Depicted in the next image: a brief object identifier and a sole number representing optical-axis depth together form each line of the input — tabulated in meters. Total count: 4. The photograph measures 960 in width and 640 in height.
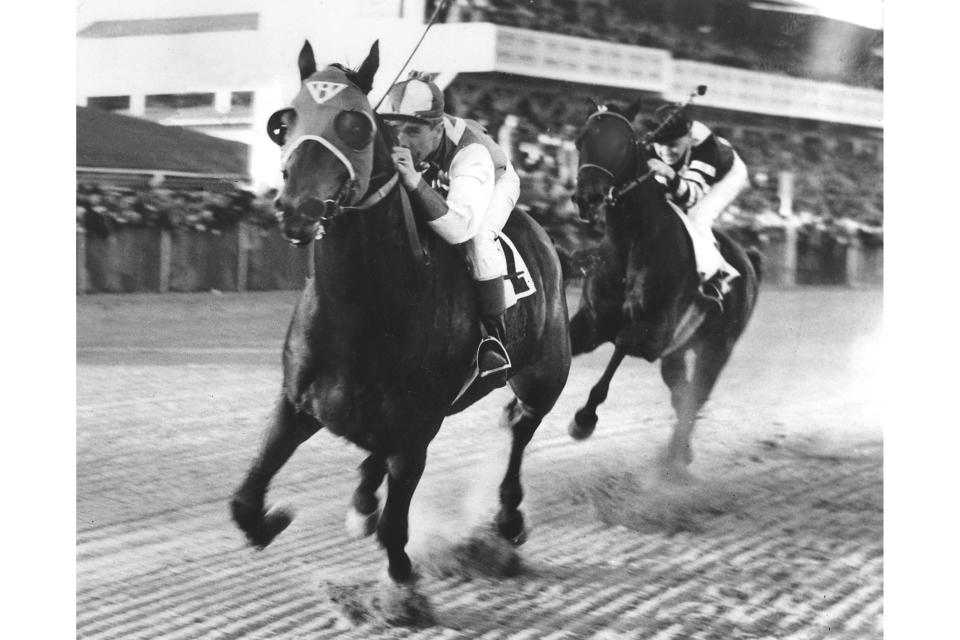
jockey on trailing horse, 9.46
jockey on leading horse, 7.67
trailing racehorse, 9.07
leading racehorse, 6.77
